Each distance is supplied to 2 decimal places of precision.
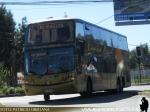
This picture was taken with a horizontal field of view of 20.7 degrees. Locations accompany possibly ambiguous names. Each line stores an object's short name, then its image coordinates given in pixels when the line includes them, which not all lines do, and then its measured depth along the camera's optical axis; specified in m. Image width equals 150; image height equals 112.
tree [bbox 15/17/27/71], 47.87
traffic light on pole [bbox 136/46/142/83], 42.64
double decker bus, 19.61
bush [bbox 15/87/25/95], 33.15
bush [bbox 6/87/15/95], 32.93
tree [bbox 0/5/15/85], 46.51
